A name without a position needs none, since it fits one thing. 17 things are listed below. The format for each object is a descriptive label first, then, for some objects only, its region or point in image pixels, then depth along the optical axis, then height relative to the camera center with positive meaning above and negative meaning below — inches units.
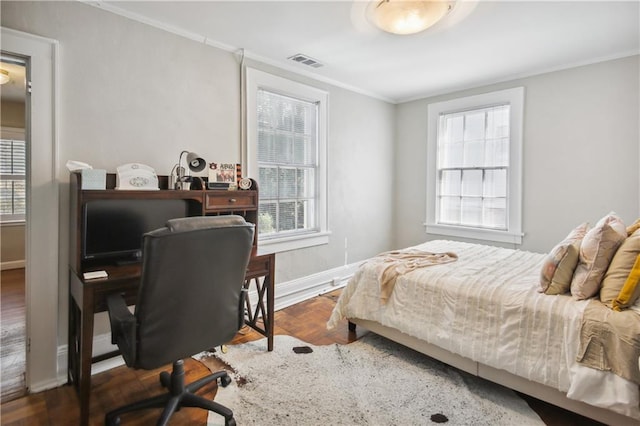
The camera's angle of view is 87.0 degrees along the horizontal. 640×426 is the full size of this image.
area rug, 71.7 -43.3
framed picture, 101.5 +11.1
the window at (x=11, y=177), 198.7 +18.9
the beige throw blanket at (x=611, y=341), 59.6 -23.7
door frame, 80.7 -1.5
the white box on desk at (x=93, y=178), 77.5 +7.2
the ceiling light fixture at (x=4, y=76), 131.3 +53.0
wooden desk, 68.0 -21.1
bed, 63.6 -27.1
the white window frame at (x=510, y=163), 151.2 +23.4
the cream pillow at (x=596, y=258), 70.5 -9.8
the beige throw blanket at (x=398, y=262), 96.4 -15.9
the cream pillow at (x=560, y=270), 75.0 -13.0
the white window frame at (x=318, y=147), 126.1 +28.5
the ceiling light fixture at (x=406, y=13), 82.7 +50.3
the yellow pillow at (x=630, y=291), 63.6 -15.0
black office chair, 59.6 -17.6
